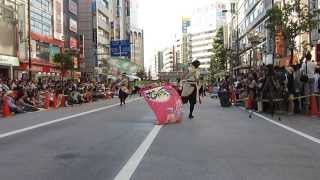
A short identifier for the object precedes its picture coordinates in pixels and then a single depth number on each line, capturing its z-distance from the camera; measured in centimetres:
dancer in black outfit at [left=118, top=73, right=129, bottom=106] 1645
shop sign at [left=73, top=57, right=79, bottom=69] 3657
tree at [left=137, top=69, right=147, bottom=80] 6588
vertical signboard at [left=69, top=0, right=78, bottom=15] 4159
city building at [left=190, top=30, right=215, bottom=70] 9594
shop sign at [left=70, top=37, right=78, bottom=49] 4109
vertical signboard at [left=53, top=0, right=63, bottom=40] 3598
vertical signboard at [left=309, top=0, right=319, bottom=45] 2390
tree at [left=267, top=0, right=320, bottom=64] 1549
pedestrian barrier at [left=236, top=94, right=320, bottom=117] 1000
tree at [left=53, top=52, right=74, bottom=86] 3407
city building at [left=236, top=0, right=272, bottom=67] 4021
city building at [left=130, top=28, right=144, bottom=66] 9291
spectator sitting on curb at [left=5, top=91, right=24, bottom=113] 1306
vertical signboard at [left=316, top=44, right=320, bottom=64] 1249
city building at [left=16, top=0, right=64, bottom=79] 2906
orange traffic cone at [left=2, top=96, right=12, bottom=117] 1255
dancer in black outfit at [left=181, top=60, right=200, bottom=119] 957
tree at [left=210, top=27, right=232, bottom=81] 4972
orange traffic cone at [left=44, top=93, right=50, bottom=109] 1586
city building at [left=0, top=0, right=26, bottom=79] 2631
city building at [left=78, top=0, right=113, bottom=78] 5094
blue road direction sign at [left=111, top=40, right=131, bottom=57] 4318
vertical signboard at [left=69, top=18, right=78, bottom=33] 4116
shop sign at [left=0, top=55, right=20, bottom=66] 2584
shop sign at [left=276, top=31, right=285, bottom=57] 2856
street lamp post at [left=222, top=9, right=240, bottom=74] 4213
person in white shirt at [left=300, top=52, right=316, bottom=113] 1046
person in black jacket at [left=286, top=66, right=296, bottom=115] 1044
